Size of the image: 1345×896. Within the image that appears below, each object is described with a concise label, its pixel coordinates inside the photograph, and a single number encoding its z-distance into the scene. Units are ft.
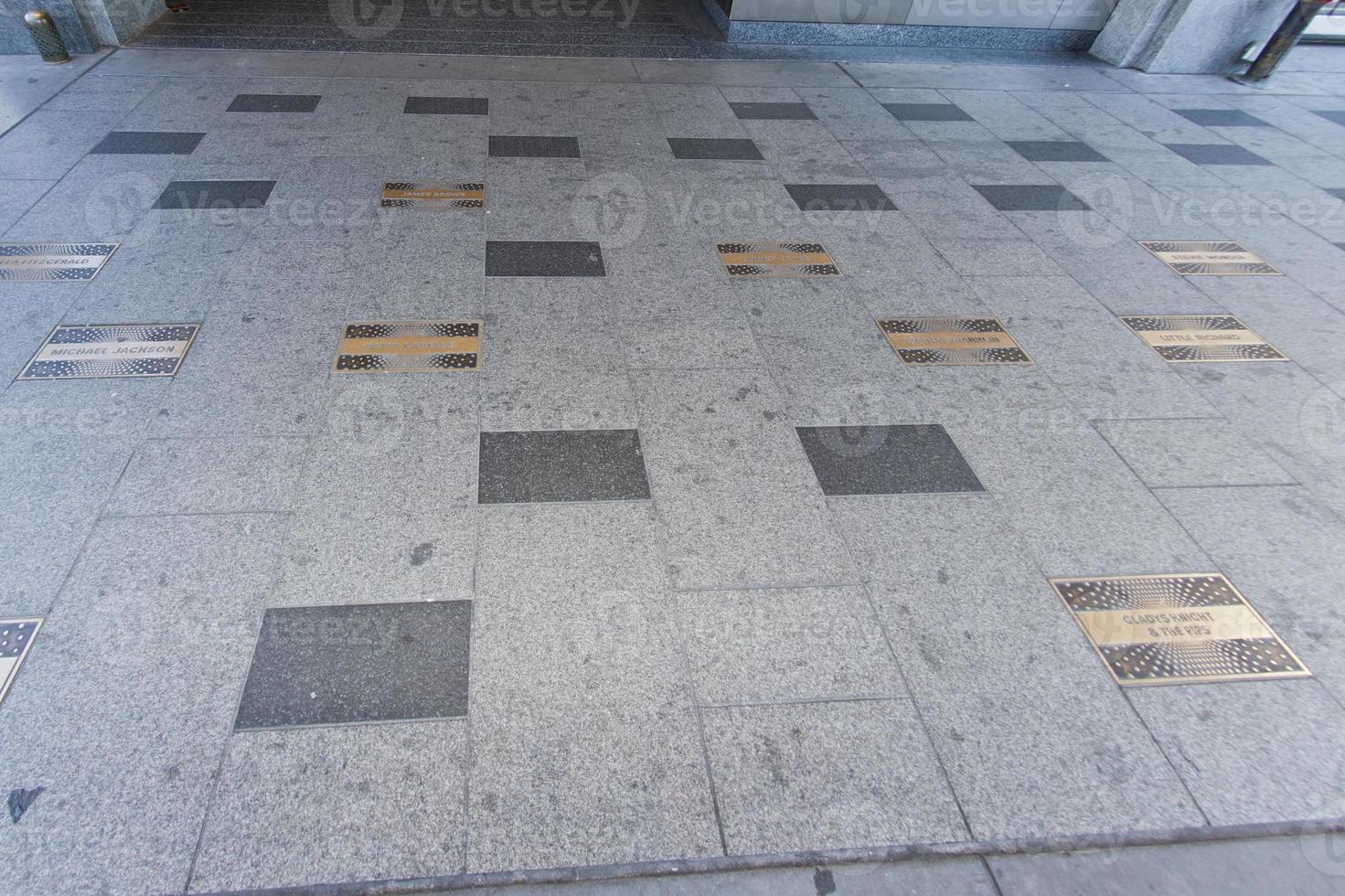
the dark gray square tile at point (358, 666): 6.39
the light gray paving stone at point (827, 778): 5.93
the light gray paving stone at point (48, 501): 7.16
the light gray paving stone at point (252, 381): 9.02
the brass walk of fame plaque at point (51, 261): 11.11
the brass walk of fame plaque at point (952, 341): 11.12
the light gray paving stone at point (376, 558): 7.30
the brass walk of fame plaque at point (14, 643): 6.47
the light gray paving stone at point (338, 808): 5.50
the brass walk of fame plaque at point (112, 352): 9.57
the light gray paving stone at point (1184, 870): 5.81
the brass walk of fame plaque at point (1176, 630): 7.30
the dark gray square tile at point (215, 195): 13.20
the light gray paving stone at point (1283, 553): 7.66
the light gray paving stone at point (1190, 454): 9.43
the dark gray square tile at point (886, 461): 8.97
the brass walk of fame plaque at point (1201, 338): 11.65
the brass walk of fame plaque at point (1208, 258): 13.87
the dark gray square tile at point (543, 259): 12.28
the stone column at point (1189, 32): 22.48
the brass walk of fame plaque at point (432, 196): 13.89
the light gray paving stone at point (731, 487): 7.88
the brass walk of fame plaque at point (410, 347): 10.12
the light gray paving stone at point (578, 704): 5.81
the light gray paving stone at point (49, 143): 13.78
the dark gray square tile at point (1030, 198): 15.47
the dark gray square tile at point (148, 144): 14.65
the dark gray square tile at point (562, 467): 8.50
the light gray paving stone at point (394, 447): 8.27
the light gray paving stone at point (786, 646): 6.84
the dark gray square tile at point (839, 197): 14.85
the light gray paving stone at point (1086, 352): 10.59
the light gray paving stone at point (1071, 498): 8.33
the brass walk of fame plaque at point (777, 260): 12.70
